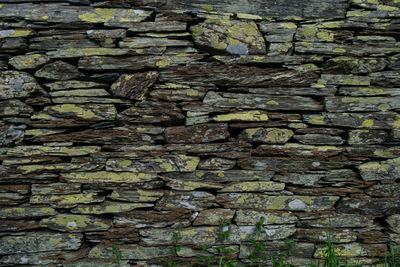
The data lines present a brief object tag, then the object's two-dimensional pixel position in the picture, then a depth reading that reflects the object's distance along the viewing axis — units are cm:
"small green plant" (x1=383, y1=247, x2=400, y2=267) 257
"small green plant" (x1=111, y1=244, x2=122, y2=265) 242
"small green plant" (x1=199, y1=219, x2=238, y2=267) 249
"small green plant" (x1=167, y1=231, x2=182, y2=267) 248
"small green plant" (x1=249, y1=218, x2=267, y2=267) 249
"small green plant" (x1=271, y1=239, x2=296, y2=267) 252
